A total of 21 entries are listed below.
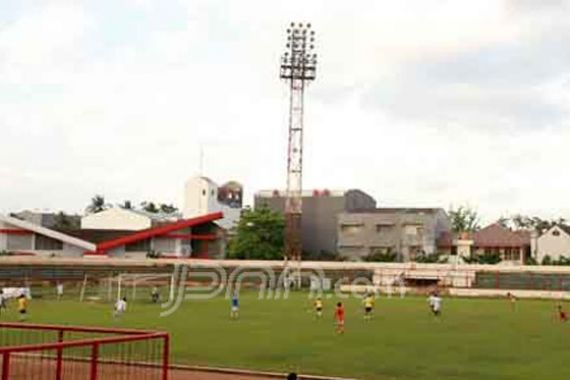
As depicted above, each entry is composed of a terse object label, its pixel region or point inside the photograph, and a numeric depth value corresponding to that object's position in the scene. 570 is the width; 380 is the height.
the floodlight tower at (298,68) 88.25
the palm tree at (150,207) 149.50
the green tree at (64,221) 128.91
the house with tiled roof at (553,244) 104.06
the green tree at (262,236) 100.19
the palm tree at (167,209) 156.20
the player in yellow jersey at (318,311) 44.06
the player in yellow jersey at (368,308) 43.41
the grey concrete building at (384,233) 105.94
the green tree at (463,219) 123.06
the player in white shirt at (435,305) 44.91
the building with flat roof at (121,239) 95.19
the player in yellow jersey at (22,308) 42.16
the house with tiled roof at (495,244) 105.94
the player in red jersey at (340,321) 35.50
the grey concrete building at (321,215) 109.12
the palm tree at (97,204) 145.75
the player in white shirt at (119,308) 42.78
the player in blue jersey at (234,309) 43.28
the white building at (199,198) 130.00
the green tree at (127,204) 143.80
